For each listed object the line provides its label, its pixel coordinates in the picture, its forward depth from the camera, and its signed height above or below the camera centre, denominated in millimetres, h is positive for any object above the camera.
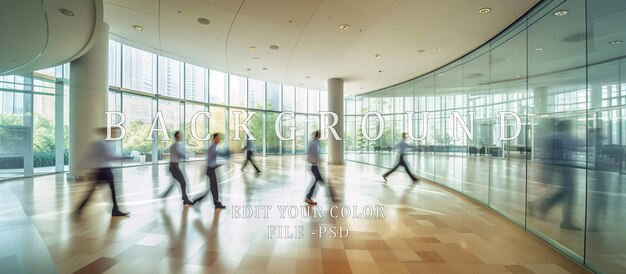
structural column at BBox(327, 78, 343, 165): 13367 +1381
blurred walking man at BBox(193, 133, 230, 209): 5434 -755
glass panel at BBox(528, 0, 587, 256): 4164 +415
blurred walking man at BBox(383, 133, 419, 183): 8648 -473
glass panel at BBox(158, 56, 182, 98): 12006 +3221
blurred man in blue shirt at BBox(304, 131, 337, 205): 5926 -551
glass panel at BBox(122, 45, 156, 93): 11594 +3313
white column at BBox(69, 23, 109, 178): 7898 +1281
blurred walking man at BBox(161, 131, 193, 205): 5637 -534
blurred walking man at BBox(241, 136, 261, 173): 11158 -544
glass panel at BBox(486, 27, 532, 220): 5133 +412
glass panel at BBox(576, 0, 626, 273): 3303 +424
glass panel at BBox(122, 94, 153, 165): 11562 +461
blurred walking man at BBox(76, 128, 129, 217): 4875 -546
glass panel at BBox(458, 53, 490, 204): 6634 +319
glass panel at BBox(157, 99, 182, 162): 13283 +1537
